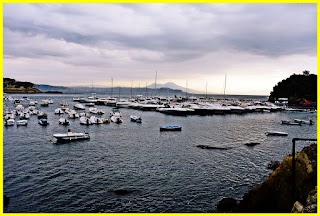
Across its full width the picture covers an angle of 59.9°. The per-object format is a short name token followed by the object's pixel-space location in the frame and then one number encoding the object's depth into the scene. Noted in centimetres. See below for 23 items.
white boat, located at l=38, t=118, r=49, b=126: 6064
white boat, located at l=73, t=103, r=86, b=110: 10844
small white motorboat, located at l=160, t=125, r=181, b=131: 5522
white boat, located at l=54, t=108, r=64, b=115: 8588
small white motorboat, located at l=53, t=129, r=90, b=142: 4334
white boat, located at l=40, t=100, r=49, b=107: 12538
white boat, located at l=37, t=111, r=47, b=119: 7639
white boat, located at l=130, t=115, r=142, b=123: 6935
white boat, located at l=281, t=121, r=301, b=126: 6909
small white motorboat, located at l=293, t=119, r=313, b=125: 7069
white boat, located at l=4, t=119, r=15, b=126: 5998
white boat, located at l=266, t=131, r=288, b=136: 5219
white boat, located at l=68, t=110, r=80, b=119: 7556
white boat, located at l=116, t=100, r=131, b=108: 12246
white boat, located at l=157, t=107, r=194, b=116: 9200
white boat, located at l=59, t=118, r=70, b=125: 6196
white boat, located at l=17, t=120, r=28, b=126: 5956
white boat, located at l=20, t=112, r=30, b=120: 7044
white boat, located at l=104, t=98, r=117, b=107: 13332
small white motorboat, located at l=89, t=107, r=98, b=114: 8825
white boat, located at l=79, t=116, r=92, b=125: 6273
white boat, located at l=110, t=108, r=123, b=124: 6725
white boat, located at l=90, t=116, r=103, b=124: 6353
